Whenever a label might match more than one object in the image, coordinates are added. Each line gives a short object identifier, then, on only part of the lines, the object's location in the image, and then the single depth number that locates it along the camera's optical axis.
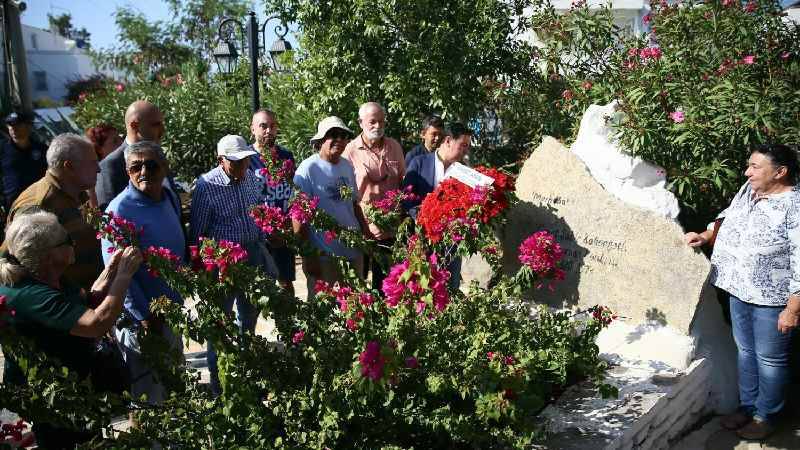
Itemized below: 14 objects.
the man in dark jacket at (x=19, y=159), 5.84
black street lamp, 7.20
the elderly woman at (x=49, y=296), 2.49
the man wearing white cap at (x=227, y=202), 3.73
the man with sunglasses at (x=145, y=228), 3.20
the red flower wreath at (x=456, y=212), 3.45
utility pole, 8.66
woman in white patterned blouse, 3.43
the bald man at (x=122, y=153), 4.09
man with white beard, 4.72
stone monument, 3.94
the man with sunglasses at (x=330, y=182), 4.32
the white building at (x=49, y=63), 33.16
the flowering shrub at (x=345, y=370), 2.24
